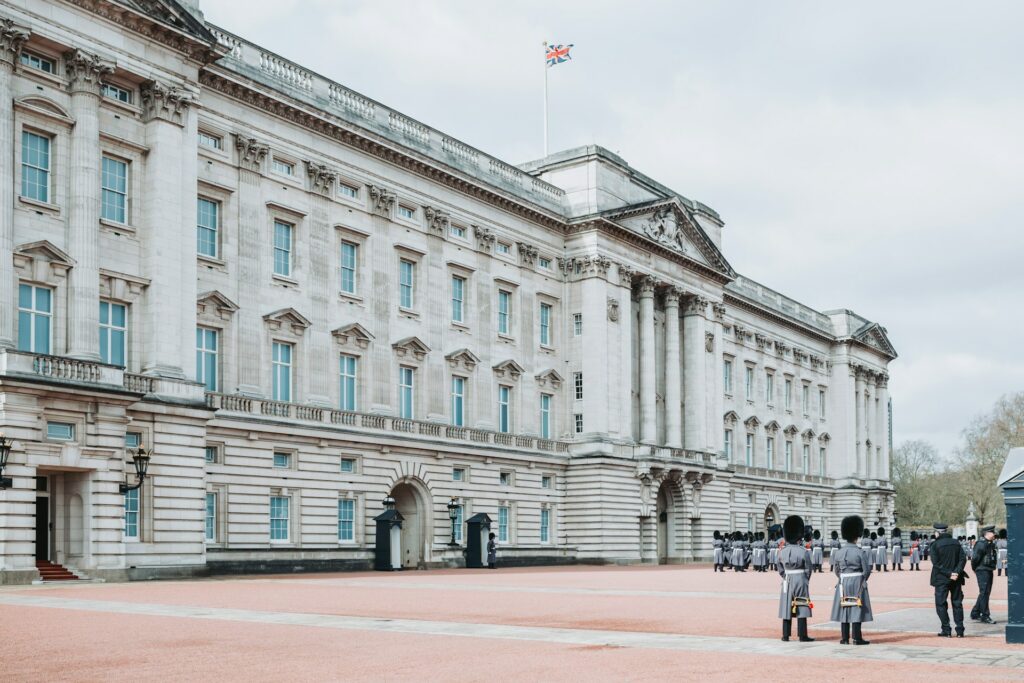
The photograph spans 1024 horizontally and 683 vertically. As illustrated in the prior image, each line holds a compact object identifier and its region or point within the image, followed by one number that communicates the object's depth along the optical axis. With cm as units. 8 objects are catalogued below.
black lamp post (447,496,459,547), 5297
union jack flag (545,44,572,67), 6538
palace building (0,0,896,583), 3578
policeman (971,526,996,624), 2240
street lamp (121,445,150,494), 3591
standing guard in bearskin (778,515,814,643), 1839
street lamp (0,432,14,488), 3206
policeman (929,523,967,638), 1948
